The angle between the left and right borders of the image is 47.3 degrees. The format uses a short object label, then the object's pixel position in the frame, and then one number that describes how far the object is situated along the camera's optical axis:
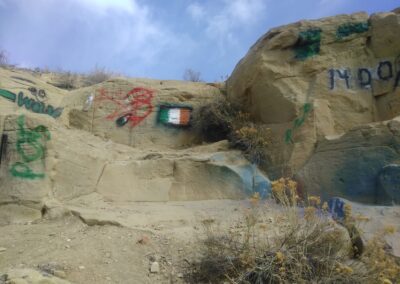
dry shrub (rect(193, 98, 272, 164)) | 7.82
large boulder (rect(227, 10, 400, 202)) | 7.14
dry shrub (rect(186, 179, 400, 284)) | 3.87
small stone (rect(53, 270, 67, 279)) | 4.16
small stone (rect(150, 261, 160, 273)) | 4.43
